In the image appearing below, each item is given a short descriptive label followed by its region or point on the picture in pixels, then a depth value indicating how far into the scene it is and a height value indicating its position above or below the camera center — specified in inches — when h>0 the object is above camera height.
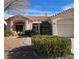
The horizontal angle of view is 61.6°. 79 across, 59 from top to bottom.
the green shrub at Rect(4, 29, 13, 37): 206.0 -12.3
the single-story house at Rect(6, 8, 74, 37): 213.1 +21.1
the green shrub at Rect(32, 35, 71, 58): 62.5 -17.1
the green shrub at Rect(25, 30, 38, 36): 224.7 -10.5
